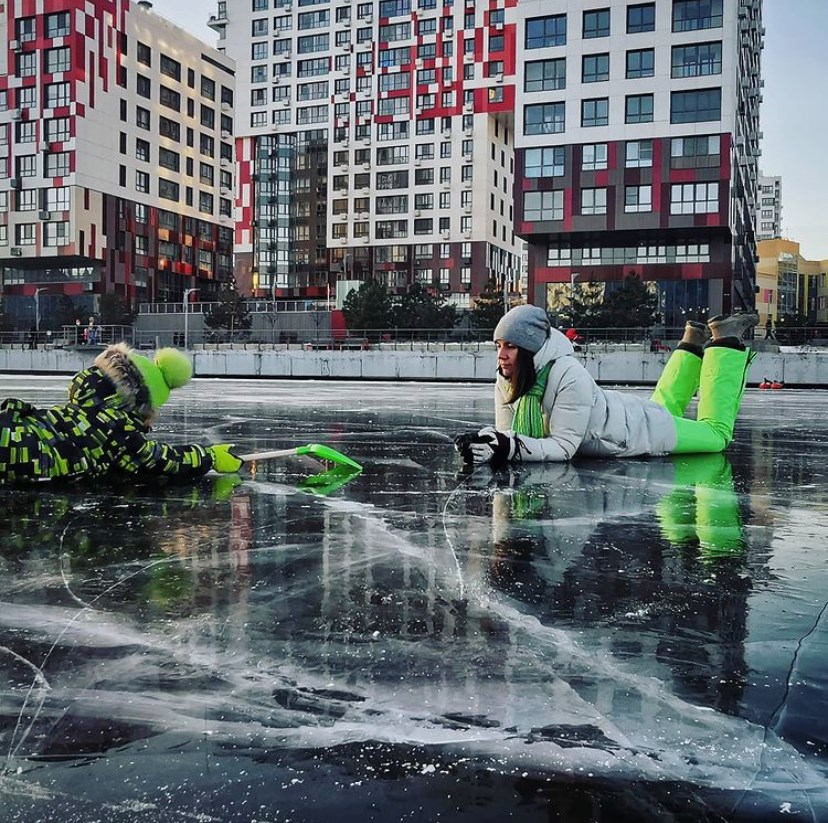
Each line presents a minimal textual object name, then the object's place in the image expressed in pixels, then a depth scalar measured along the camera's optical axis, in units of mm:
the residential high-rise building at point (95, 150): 60125
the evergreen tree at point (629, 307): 43375
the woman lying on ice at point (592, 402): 4906
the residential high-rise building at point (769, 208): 178625
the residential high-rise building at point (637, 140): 44125
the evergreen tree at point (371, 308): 52344
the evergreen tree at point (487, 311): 50531
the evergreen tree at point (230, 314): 57719
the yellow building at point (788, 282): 114188
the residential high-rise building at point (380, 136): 68250
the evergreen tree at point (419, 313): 52344
